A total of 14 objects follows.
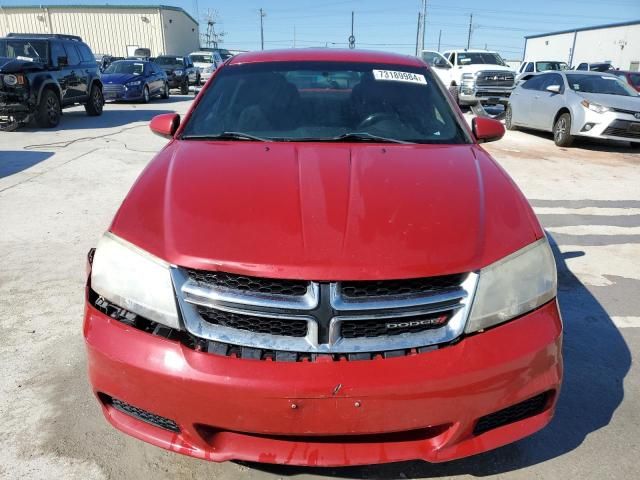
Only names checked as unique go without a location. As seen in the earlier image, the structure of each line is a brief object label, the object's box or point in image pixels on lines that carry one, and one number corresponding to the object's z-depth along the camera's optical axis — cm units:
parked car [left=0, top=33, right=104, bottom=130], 1014
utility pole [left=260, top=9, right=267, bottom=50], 6946
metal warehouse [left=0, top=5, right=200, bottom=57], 5059
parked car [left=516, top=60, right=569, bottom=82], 2352
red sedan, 159
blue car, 1686
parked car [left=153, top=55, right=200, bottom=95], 2267
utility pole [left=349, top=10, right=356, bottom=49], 3351
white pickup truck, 1717
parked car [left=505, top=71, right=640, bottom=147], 969
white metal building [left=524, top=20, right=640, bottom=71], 4291
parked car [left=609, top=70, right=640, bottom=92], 1717
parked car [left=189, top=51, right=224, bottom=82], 2878
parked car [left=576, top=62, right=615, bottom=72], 2252
